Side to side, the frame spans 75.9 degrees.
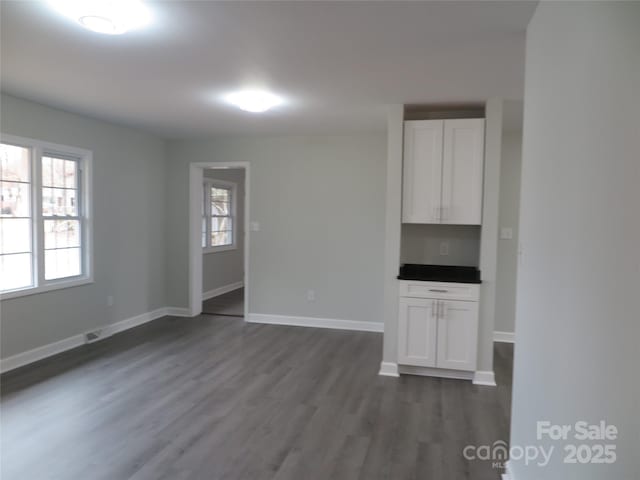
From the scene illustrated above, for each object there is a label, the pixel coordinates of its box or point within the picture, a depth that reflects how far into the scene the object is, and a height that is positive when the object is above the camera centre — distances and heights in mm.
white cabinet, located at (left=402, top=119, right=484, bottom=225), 3639 +501
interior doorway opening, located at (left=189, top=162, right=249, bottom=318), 5754 -313
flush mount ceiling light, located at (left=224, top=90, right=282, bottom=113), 3436 +1070
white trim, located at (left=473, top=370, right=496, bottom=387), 3626 -1333
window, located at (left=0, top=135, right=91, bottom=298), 3670 +9
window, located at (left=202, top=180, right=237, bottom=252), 6996 +94
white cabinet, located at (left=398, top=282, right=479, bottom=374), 3631 -939
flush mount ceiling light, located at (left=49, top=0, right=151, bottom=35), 1973 +1031
